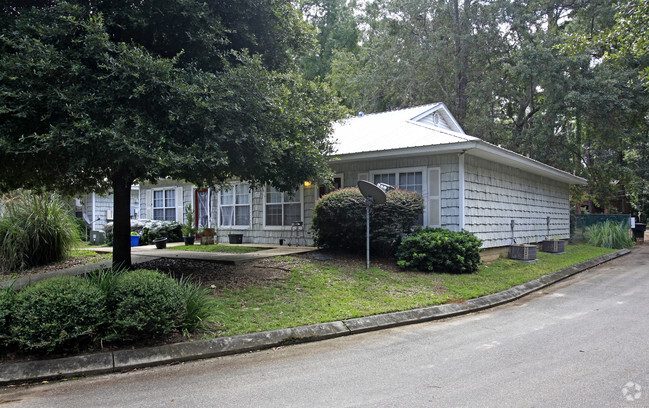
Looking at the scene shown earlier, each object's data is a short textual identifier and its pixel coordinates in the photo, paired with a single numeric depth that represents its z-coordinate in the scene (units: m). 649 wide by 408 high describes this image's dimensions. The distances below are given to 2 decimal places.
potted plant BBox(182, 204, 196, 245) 15.26
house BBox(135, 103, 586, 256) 11.16
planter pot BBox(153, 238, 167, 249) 13.98
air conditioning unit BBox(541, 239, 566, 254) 15.38
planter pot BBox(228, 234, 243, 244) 14.94
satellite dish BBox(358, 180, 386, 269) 9.31
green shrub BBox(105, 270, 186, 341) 4.91
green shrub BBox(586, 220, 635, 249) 18.58
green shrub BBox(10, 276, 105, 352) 4.51
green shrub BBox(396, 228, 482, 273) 9.77
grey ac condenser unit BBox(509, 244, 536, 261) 12.76
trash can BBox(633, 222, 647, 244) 22.36
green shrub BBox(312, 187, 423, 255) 10.34
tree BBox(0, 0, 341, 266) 5.57
